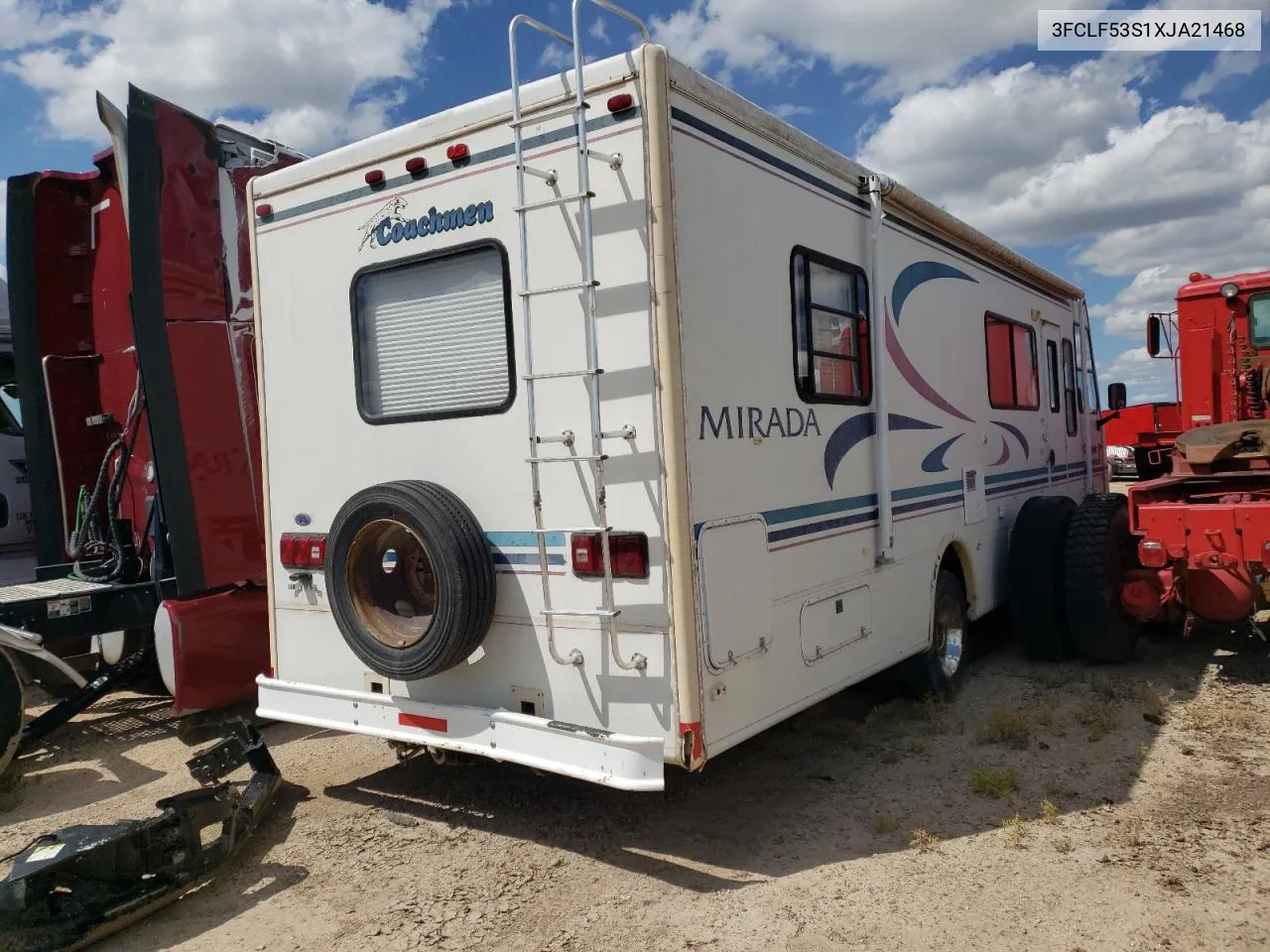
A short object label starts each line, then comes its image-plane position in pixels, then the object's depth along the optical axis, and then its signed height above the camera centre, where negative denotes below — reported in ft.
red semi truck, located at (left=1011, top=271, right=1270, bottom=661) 18.45 -2.43
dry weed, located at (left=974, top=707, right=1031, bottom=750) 16.80 -4.96
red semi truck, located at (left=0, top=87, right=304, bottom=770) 18.47 +1.46
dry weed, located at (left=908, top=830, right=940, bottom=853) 13.06 -5.20
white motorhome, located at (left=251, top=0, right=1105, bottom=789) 11.90 +0.44
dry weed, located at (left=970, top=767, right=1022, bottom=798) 14.70 -5.04
